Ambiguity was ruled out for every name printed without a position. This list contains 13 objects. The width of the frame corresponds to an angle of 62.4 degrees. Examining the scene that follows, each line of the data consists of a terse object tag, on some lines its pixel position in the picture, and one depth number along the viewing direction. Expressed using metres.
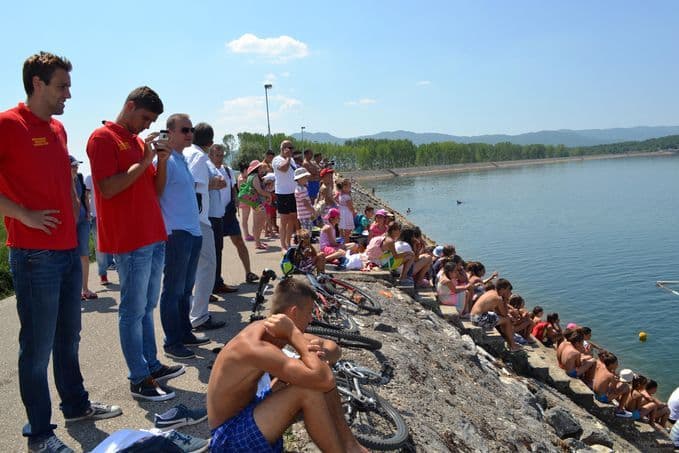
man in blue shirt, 5.11
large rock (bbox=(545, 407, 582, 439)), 7.04
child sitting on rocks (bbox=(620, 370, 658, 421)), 9.41
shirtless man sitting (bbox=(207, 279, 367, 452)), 3.01
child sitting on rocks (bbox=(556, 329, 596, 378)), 9.74
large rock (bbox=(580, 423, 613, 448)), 7.32
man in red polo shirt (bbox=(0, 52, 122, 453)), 3.39
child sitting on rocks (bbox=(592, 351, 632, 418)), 9.41
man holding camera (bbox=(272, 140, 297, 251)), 10.02
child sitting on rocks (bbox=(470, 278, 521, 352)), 9.74
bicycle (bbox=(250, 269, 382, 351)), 5.42
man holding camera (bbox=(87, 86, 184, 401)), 4.09
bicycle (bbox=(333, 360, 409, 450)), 3.87
